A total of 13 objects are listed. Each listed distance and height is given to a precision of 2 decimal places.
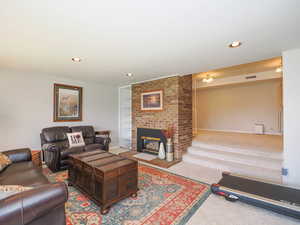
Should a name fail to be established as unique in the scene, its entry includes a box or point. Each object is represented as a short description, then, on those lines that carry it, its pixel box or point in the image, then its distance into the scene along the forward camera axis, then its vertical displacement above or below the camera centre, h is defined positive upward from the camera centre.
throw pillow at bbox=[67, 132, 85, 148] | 3.49 -0.66
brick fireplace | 3.81 +0.04
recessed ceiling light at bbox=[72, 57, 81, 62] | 2.71 +1.08
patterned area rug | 1.65 -1.26
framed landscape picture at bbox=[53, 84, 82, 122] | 3.94 +0.32
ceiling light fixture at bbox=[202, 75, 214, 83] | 5.31 +1.35
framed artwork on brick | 4.16 +0.41
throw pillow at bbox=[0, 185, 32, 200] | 0.95 -0.55
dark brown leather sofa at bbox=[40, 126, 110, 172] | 2.94 -0.74
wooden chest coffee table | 1.79 -0.90
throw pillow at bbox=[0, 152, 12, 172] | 1.98 -0.71
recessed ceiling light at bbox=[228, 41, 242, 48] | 2.12 +1.08
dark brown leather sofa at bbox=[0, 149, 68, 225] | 0.87 -0.65
